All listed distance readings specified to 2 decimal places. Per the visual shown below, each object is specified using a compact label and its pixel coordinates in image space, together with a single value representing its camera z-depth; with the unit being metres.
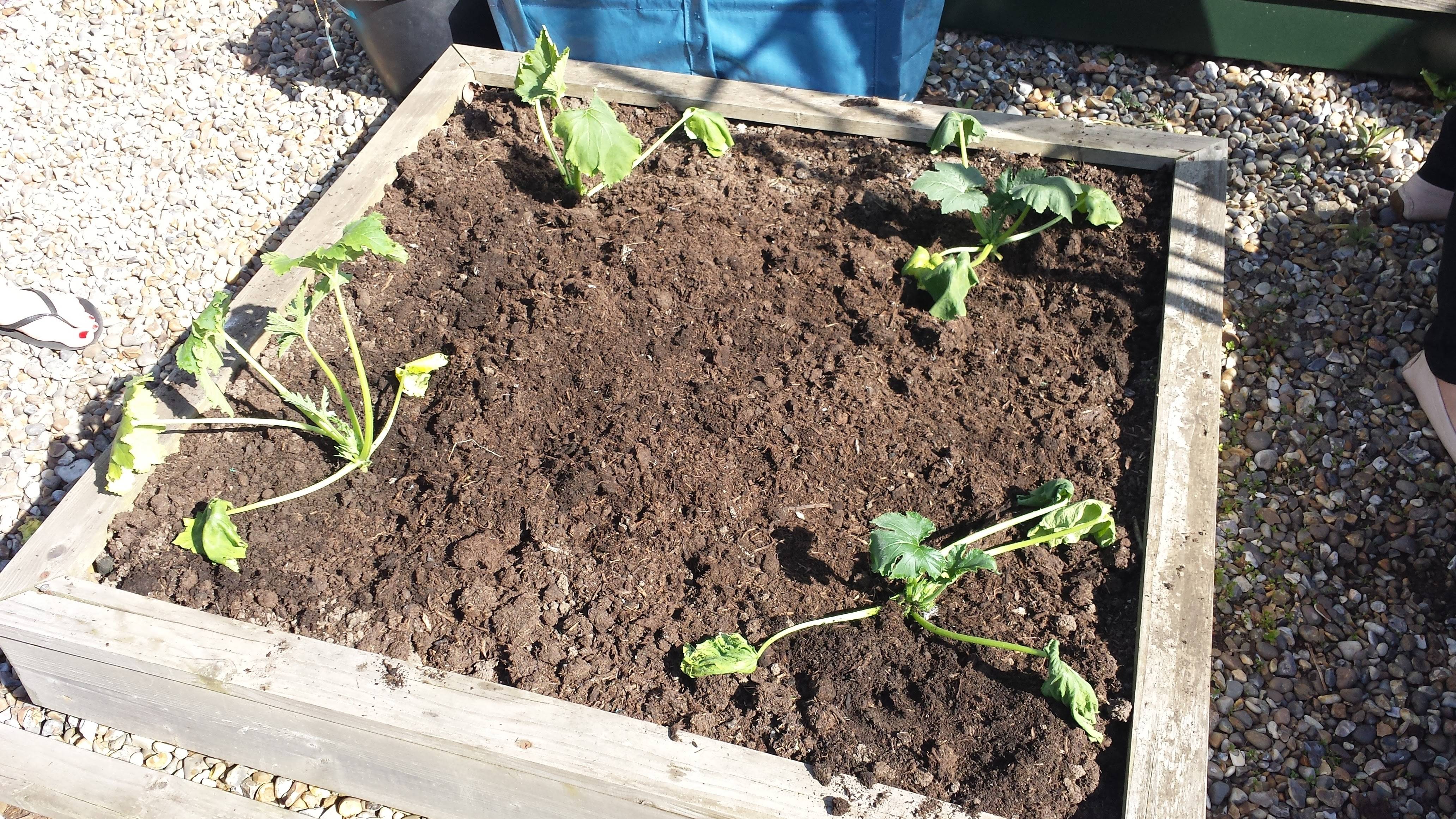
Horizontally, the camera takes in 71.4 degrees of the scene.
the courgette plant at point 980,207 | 2.56
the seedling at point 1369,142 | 3.53
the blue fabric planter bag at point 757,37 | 3.38
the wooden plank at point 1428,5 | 3.56
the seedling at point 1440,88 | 3.67
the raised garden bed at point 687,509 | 1.99
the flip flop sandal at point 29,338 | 3.06
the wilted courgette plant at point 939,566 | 1.96
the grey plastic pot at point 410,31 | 3.57
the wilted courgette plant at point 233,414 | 2.24
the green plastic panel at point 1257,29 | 3.67
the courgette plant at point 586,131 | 2.73
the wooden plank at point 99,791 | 2.28
